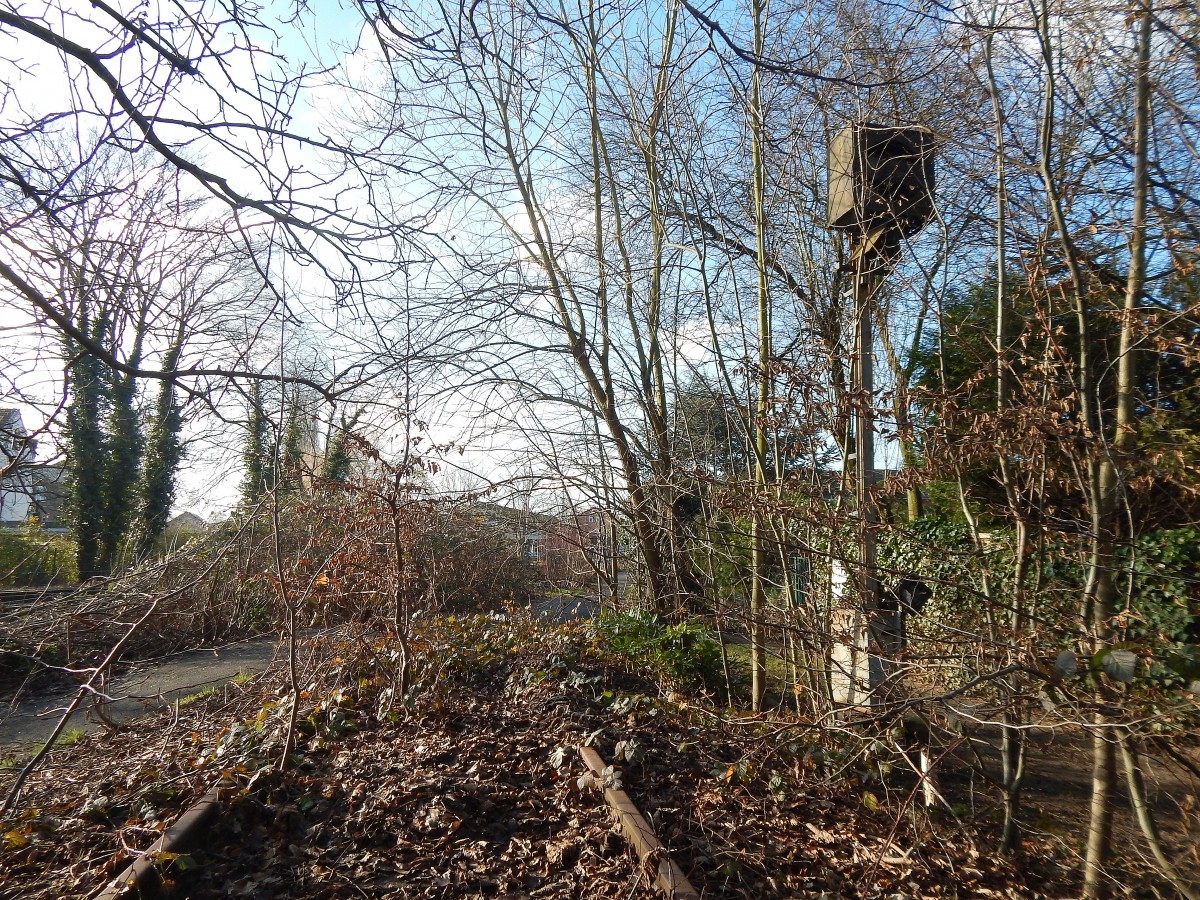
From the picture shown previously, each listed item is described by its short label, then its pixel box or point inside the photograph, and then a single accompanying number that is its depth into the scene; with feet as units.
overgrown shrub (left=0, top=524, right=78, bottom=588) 41.68
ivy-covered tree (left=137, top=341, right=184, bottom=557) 57.36
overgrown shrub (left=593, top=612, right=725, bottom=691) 21.68
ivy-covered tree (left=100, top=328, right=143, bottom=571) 57.11
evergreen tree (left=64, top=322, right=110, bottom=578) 54.44
